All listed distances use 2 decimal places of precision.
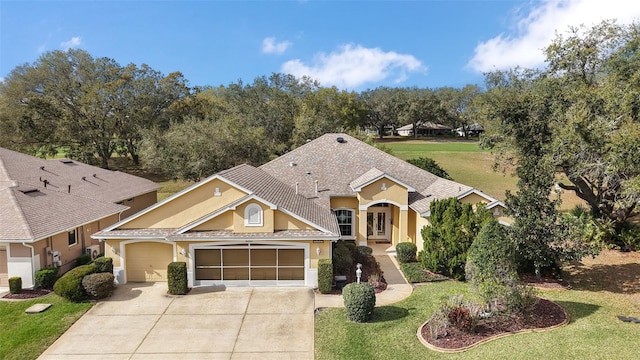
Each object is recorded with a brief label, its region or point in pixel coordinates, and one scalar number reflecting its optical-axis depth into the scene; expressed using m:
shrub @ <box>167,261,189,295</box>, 16.58
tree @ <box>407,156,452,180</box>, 31.42
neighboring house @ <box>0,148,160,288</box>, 16.97
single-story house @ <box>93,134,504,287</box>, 17.44
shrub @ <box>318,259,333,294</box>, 16.64
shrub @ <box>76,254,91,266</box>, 19.81
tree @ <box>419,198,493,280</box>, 17.78
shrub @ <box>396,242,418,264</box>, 20.83
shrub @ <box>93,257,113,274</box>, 17.36
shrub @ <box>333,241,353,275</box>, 18.52
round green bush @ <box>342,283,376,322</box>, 13.64
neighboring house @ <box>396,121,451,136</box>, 94.62
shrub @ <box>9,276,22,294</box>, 16.42
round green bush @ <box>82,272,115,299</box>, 15.75
